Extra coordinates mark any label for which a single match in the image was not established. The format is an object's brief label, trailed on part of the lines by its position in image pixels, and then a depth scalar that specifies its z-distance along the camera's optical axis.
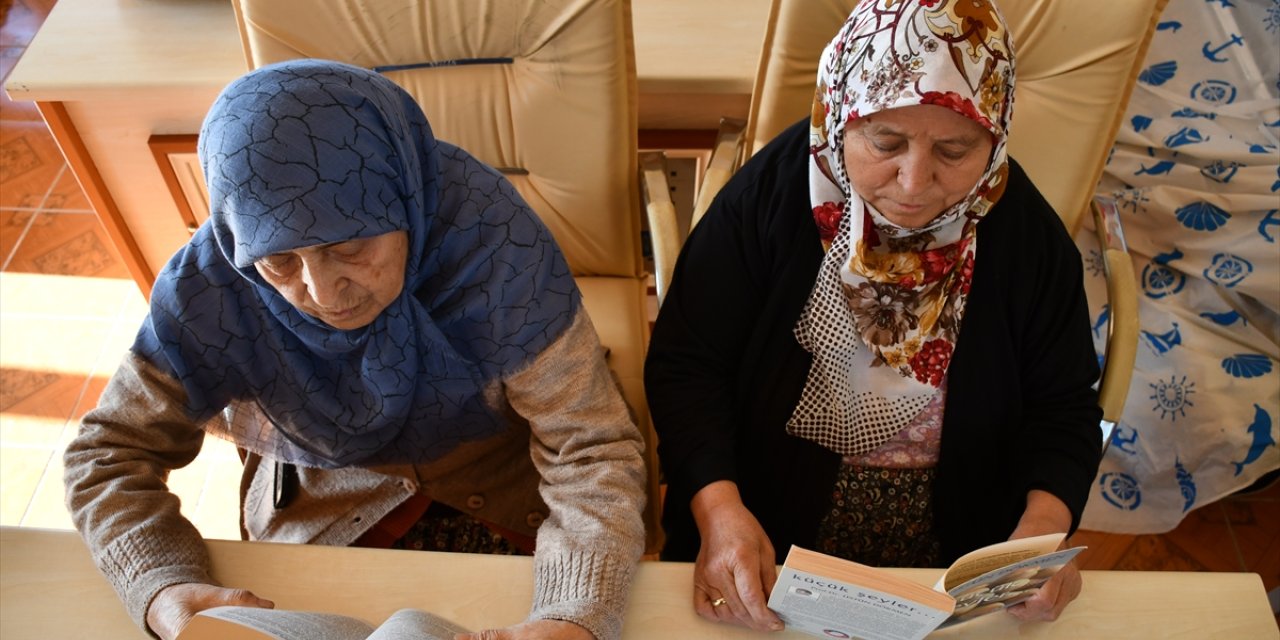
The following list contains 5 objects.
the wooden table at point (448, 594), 1.08
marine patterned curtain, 1.95
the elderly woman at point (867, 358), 1.27
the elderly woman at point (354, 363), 0.96
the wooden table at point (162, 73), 1.79
